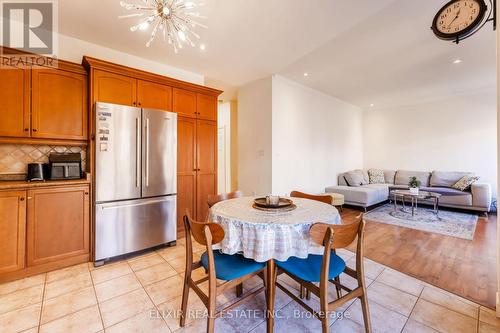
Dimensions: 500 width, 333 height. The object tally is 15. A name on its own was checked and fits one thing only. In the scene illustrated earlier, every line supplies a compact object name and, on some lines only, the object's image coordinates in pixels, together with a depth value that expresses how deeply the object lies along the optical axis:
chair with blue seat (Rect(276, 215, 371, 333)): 1.24
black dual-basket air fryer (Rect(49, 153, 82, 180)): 2.44
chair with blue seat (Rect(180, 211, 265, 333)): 1.29
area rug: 3.54
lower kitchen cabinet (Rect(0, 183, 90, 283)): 2.05
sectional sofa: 4.44
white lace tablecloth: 1.36
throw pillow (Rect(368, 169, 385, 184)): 6.17
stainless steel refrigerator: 2.37
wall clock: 1.73
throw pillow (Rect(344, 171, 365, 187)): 5.54
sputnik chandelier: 1.69
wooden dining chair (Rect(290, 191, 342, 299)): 1.82
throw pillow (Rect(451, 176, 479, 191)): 4.70
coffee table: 4.29
